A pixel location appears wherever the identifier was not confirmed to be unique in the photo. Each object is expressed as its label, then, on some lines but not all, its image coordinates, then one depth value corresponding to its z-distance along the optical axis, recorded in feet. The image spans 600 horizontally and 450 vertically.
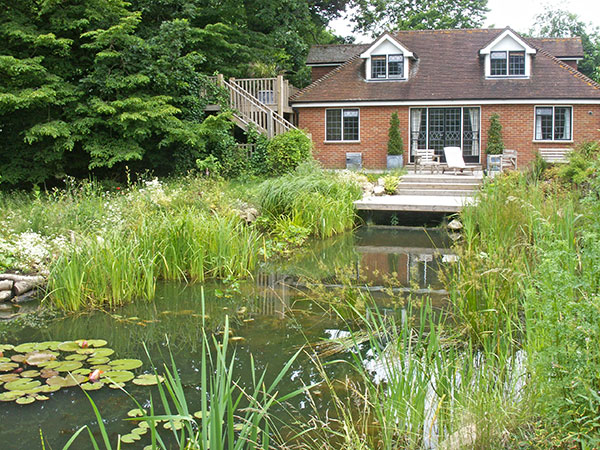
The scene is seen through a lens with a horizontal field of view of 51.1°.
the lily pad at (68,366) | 16.08
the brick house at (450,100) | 72.64
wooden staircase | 65.05
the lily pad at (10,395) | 14.30
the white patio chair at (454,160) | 63.21
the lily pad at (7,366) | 16.17
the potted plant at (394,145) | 74.23
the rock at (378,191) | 52.31
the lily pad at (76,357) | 16.92
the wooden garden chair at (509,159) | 68.33
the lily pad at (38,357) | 16.65
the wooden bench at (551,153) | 69.72
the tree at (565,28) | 145.32
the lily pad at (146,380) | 15.21
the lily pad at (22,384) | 14.89
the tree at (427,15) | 115.65
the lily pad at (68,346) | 17.74
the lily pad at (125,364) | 16.29
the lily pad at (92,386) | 14.89
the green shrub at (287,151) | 59.21
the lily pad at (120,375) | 15.34
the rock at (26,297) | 23.86
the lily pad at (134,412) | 13.56
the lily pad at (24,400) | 14.24
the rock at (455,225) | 39.84
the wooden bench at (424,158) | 66.69
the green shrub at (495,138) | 72.38
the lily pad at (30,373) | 15.72
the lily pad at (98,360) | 16.67
